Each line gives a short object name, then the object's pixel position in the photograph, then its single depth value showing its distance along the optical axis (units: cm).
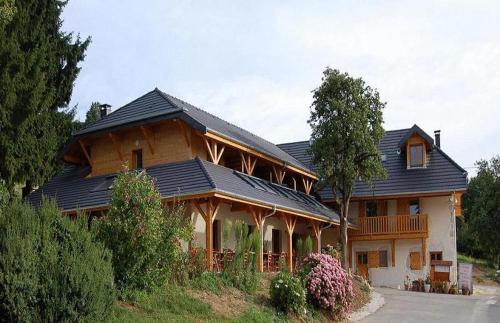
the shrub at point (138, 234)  1449
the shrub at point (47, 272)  1087
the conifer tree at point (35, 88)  2547
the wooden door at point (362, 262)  3303
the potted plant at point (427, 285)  3060
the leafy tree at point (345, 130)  2642
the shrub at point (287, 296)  1733
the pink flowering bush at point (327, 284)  1878
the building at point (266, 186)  2231
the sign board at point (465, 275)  3027
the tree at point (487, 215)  4538
